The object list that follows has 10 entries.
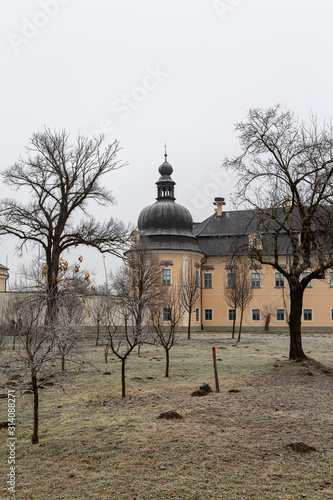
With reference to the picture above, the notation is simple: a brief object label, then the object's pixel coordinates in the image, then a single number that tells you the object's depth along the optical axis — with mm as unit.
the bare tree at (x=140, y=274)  30734
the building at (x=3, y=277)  56225
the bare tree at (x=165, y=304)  14566
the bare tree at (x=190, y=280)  34906
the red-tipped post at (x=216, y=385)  11098
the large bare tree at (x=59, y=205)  27375
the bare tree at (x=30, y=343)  7638
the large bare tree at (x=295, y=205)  14773
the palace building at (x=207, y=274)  45531
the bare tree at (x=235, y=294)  30750
